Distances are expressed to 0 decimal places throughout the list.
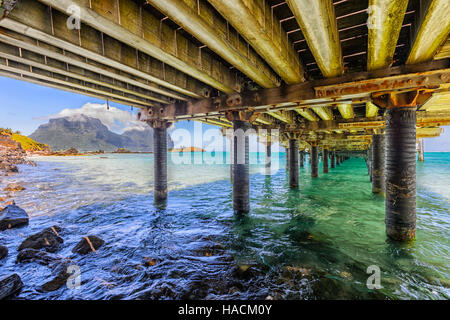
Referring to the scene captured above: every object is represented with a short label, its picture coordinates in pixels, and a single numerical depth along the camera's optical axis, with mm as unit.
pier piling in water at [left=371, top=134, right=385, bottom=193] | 12953
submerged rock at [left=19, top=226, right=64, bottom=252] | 6188
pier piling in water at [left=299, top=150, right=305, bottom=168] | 39000
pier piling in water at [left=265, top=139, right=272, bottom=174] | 25731
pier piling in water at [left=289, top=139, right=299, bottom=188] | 16716
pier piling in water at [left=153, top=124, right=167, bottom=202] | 11211
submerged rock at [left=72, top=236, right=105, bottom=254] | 6196
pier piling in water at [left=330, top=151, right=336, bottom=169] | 40981
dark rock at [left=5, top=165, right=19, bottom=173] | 29638
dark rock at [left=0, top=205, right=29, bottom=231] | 8064
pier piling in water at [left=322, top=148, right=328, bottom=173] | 29859
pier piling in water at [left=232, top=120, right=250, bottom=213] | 8992
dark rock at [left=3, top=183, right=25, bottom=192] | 16656
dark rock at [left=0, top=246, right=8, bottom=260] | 5696
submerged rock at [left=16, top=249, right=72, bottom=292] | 4793
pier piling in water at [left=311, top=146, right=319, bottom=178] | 22856
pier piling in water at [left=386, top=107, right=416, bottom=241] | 5758
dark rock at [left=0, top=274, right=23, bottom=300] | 4152
